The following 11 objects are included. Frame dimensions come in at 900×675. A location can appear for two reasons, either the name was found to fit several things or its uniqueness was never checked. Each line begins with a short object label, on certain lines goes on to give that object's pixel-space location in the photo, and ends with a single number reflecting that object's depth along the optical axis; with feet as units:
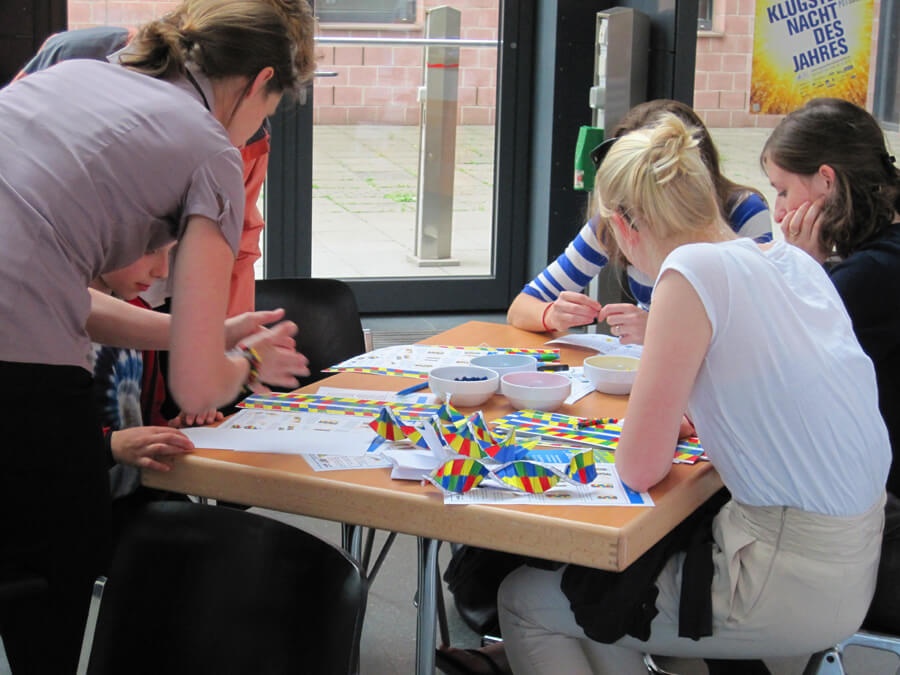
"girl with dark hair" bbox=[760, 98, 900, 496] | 7.23
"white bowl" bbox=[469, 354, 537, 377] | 7.69
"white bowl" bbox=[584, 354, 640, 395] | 7.32
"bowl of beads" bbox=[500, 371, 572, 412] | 6.91
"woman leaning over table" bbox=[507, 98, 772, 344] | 8.91
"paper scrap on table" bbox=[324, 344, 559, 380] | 7.98
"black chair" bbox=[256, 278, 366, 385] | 9.42
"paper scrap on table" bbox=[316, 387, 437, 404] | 7.21
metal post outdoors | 18.70
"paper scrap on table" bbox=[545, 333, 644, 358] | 8.47
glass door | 18.35
